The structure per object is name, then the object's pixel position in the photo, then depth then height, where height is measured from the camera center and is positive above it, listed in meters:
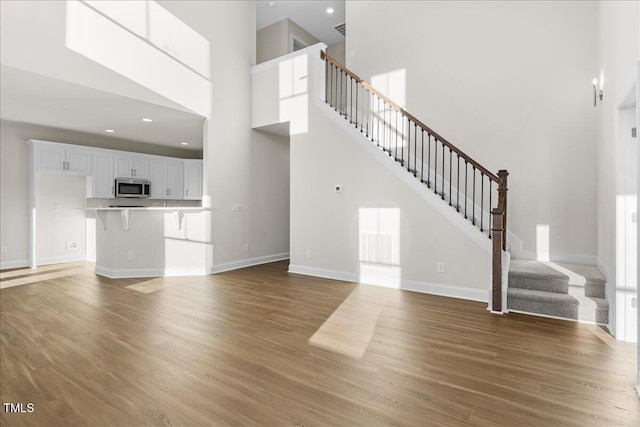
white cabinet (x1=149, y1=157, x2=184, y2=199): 8.30 +0.86
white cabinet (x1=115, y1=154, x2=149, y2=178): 7.62 +1.07
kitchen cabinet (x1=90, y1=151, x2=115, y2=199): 7.22 +0.78
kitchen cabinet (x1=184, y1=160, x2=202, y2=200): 8.91 +0.87
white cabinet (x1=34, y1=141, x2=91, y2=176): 6.50 +1.07
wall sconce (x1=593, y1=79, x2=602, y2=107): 4.19 +1.56
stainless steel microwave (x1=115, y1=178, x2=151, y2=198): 7.52 +0.56
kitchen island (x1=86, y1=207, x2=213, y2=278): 5.55 -0.53
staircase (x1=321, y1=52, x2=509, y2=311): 4.93 +0.99
